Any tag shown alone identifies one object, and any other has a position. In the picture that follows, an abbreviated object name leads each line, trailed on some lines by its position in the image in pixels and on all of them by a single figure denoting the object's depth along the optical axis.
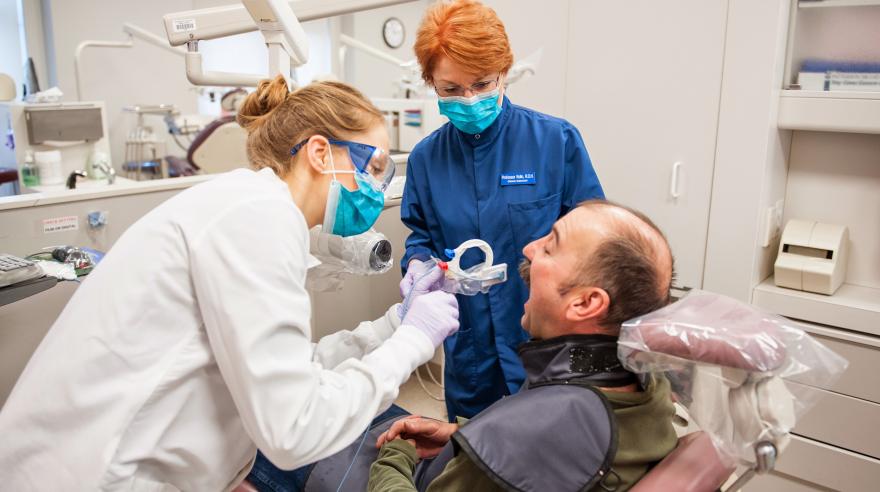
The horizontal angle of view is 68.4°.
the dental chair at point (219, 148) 3.08
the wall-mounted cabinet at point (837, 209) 2.03
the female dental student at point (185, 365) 0.91
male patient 0.97
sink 2.39
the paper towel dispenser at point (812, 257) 2.12
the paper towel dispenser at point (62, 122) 2.56
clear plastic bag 0.85
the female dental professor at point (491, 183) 1.64
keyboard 1.54
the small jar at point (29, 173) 2.55
